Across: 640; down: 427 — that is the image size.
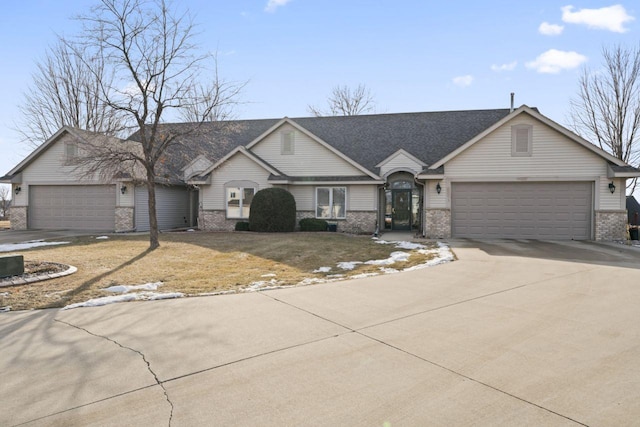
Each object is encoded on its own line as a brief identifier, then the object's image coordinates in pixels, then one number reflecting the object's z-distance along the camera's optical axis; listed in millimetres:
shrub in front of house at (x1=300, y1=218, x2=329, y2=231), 19172
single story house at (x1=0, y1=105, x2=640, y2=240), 16031
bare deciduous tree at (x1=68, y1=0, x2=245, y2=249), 13094
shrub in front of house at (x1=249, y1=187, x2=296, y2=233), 18156
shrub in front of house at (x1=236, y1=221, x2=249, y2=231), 19500
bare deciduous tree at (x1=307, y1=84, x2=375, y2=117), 40312
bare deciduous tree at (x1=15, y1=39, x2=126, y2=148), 30344
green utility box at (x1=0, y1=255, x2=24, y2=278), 8000
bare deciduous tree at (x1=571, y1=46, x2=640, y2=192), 22281
